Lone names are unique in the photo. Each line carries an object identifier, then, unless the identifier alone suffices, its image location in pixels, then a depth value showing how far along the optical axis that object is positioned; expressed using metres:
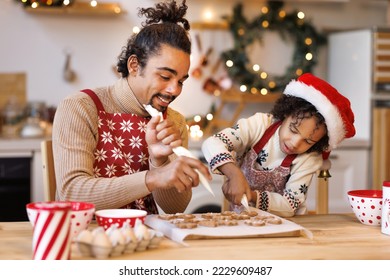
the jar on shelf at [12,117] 3.32
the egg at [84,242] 1.07
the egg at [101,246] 1.06
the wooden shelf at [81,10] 3.31
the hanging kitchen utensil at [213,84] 3.53
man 1.48
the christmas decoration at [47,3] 3.25
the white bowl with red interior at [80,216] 1.16
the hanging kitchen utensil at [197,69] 3.51
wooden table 1.12
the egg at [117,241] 1.07
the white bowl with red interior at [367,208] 1.45
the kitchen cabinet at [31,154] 3.01
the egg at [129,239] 1.10
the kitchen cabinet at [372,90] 3.33
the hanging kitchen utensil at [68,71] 3.39
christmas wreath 3.54
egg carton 1.06
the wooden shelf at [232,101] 3.45
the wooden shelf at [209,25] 3.50
